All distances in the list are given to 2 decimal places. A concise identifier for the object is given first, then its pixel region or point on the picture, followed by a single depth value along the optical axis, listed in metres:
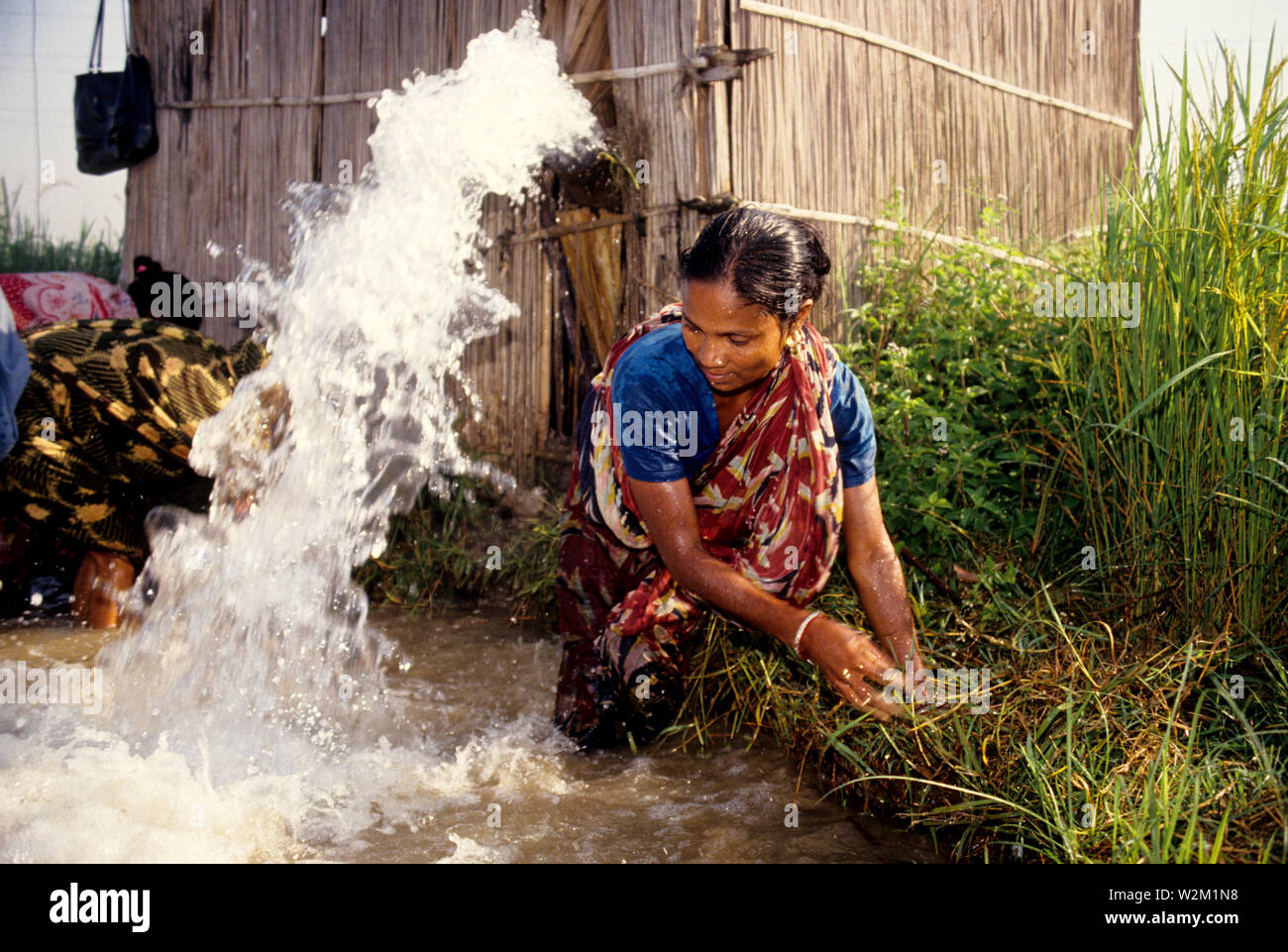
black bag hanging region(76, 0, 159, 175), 6.24
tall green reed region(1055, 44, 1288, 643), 2.69
